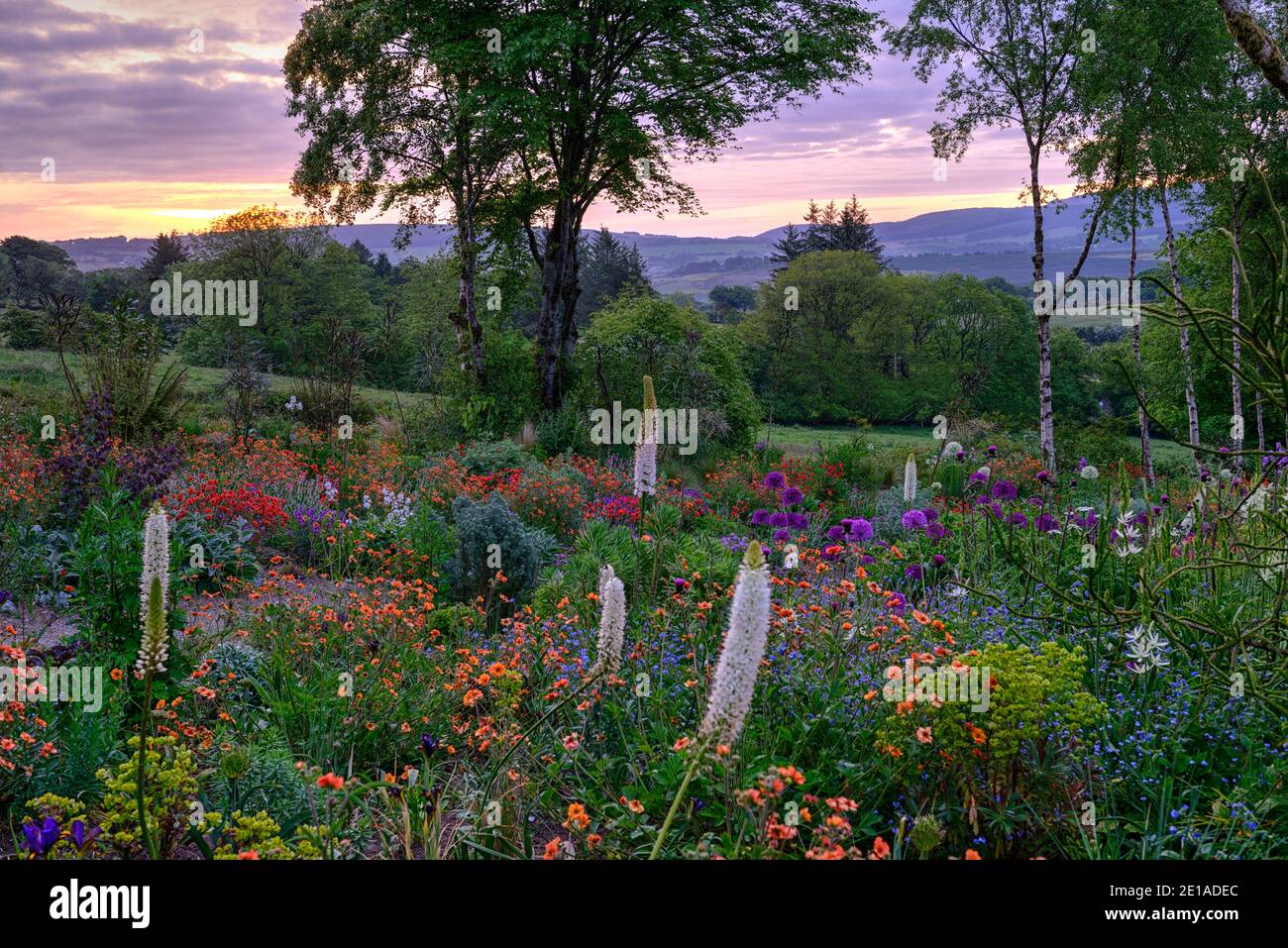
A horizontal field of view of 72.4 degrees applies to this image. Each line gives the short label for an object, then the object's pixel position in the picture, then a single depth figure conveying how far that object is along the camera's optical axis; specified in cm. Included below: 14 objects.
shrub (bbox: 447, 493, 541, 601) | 705
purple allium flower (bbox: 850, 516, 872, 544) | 563
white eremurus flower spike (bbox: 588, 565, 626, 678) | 255
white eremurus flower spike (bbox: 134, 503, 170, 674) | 201
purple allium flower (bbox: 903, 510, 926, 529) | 617
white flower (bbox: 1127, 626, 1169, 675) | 379
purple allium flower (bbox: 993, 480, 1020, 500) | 680
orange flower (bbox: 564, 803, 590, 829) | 258
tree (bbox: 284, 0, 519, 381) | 1770
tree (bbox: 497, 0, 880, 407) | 1759
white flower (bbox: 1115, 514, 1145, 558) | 489
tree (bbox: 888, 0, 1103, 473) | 2050
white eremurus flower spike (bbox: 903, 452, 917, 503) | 645
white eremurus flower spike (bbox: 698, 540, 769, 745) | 191
